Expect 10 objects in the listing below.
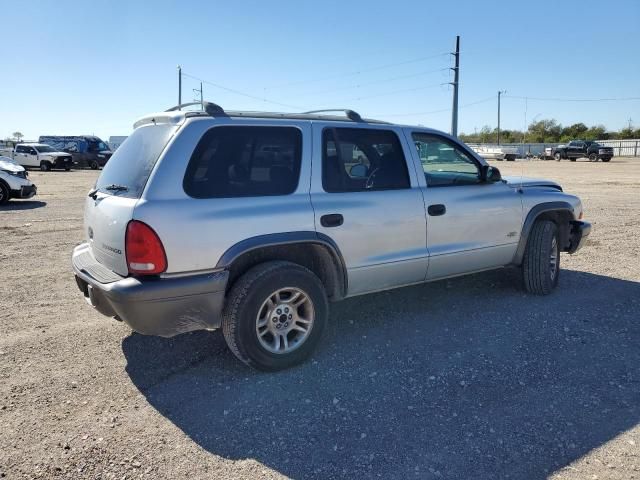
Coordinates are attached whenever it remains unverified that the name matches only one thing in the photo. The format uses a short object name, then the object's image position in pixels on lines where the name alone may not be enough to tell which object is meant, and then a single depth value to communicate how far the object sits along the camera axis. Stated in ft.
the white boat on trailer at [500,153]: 170.09
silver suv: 10.96
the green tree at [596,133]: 265.52
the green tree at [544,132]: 299.17
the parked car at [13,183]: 44.11
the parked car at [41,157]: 103.65
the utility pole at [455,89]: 133.29
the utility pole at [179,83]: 195.47
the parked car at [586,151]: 150.51
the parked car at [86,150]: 115.03
